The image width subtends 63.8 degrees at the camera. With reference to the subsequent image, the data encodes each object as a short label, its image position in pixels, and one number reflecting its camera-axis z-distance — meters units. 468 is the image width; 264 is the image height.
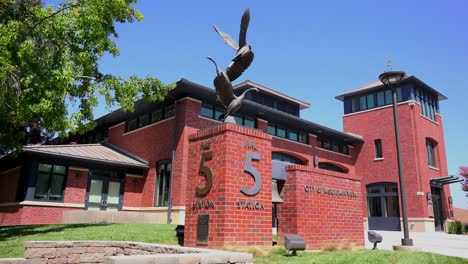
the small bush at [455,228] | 27.83
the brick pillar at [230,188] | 7.81
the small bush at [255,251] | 7.65
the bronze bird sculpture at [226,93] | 8.96
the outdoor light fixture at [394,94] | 11.48
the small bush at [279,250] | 8.41
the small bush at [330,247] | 9.62
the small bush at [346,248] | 10.05
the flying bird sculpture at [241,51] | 8.83
